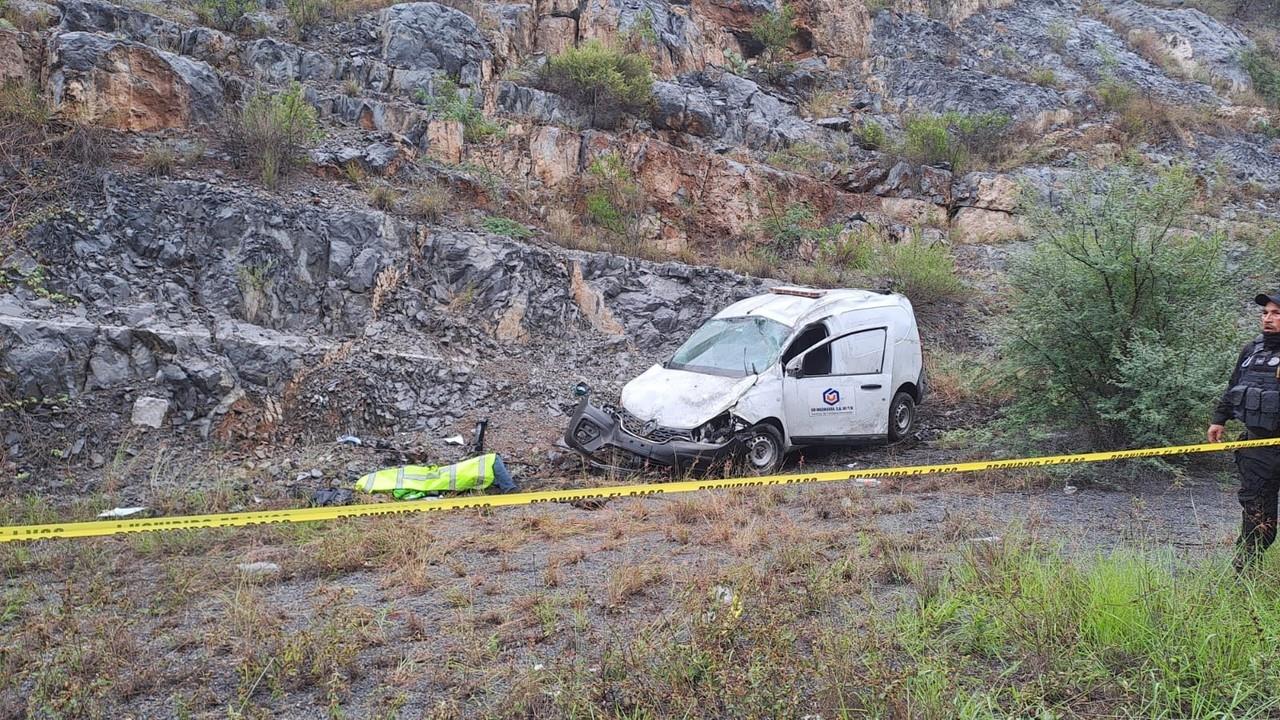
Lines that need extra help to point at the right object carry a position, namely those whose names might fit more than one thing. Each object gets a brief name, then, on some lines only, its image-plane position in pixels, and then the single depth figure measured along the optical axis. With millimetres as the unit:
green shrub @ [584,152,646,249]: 13102
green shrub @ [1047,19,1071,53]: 22609
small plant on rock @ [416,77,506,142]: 13477
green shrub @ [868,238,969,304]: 13250
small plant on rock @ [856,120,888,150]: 17766
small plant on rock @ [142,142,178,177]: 9852
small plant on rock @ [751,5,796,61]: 19889
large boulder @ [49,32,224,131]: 10117
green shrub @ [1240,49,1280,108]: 21500
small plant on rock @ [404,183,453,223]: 11164
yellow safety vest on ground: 6727
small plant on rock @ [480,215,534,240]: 11555
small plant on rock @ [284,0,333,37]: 14586
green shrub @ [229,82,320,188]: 10578
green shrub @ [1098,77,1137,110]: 19438
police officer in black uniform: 4105
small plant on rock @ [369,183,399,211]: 10930
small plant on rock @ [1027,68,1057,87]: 20344
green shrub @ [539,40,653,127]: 14875
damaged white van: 7227
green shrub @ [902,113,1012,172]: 17125
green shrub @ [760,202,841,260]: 14195
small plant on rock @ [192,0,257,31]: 13484
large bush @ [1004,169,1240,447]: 6863
